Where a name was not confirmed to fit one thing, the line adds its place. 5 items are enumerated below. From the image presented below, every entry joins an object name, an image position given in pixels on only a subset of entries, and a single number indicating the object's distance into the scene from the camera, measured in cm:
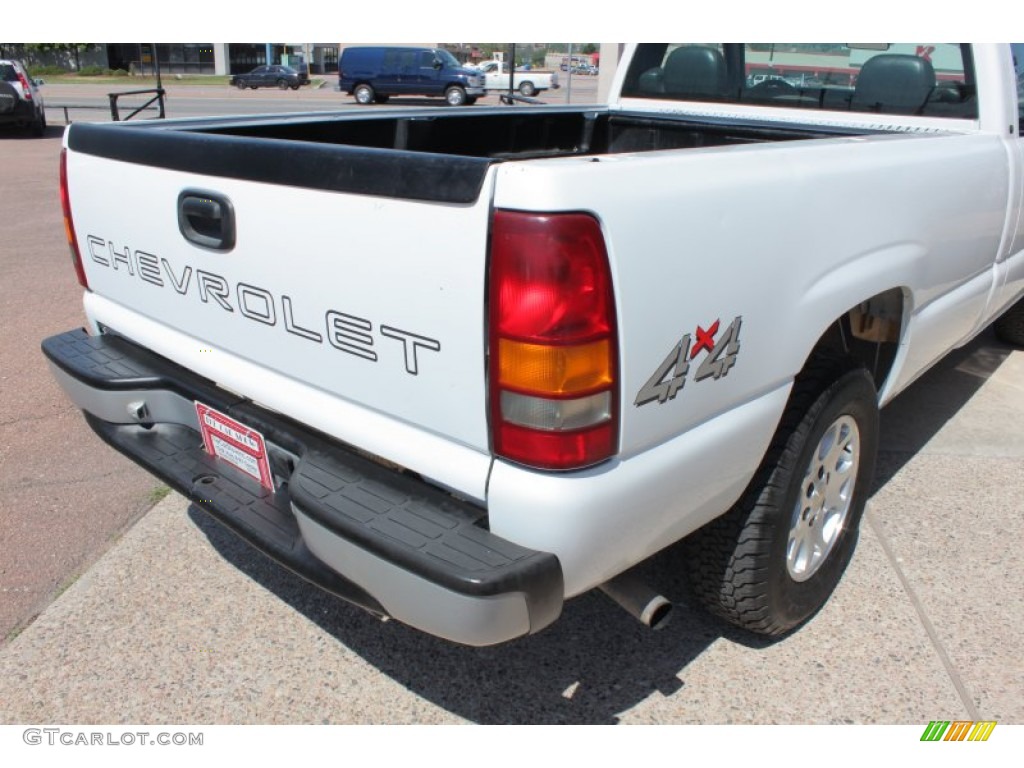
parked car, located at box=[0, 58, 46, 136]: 1577
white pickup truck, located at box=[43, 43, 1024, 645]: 165
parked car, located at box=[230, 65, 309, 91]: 4103
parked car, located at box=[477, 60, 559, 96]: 3200
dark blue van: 2964
